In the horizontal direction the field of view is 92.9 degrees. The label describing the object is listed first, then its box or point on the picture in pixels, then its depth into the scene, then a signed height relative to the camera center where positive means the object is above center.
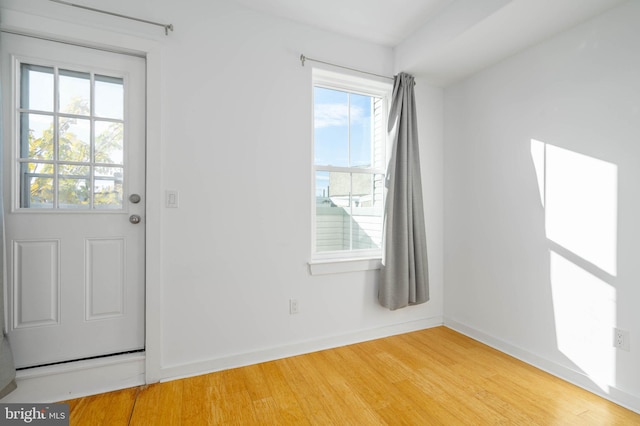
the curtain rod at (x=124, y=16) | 1.73 +1.16
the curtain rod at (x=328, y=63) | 2.32 +1.16
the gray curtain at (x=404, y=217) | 2.58 -0.06
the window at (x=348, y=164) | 2.56 +0.40
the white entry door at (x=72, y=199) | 1.73 +0.05
